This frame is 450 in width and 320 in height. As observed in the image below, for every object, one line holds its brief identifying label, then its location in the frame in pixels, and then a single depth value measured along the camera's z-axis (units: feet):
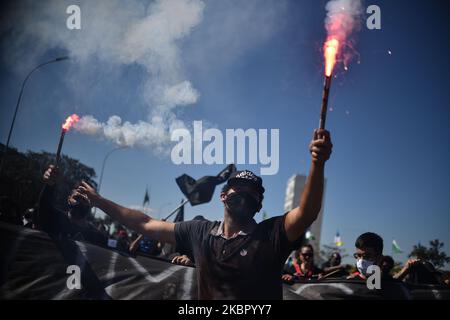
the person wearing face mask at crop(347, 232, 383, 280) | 11.23
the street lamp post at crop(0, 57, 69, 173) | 41.42
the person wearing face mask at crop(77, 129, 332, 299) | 6.86
